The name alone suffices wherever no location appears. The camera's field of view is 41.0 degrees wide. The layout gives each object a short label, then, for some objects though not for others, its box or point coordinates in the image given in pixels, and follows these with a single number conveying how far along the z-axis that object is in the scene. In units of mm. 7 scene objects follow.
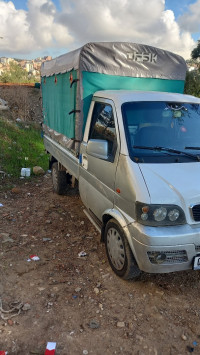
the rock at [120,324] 2648
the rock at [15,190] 6277
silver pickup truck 2559
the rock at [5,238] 4197
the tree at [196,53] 24847
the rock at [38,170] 7535
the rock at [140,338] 2518
